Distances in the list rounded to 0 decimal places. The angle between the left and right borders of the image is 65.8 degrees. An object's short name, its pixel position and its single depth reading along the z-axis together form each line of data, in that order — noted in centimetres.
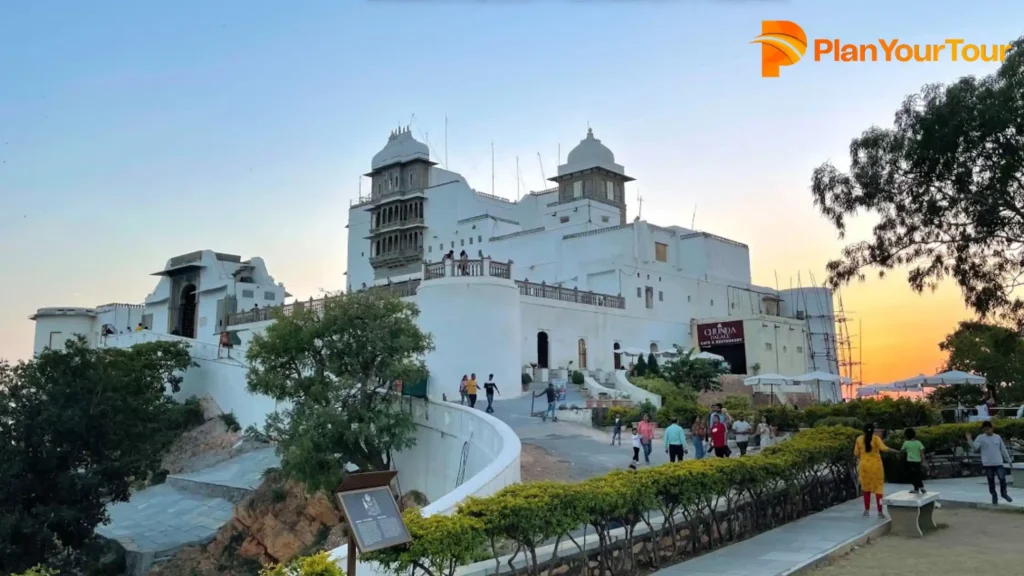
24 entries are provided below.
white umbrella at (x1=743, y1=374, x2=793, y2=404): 3148
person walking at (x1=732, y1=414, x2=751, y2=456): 1704
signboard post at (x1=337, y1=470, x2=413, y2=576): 580
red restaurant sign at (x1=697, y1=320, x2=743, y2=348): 4250
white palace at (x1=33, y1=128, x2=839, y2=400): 3038
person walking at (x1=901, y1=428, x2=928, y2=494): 1219
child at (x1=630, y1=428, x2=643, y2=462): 1691
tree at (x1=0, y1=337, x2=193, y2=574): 2095
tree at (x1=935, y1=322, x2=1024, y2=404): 3956
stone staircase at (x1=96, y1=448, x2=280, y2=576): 2422
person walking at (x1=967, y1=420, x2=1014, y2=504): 1282
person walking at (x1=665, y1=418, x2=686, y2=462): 1559
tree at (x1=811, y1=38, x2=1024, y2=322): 1477
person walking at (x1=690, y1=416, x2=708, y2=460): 1686
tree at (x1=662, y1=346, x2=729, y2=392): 3234
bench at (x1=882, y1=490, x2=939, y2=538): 1081
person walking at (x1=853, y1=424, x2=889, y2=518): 1174
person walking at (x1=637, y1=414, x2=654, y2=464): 1689
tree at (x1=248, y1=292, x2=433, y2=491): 1916
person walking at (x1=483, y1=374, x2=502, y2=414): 2544
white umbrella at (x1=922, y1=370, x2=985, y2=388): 2820
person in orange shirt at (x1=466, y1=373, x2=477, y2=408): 2505
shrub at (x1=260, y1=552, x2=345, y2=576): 571
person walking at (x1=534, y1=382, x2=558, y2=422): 2485
